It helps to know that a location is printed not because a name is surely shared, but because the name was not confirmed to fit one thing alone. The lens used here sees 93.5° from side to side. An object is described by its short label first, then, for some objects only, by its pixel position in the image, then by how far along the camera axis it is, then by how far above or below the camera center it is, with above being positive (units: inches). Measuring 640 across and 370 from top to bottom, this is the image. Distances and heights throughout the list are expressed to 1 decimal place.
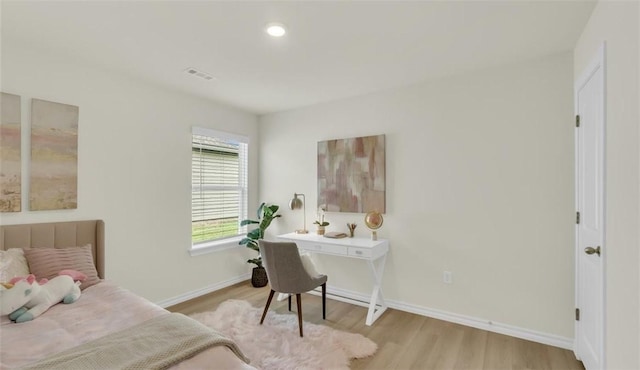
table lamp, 152.2 -10.6
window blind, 146.9 -0.8
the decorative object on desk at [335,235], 135.8 -22.8
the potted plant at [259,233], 159.3 -26.0
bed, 50.6 -30.1
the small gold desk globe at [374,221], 127.9 -15.3
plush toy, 68.3 -27.3
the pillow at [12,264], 79.0 -22.1
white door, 68.4 -7.4
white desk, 118.4 -27.0
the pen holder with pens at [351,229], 138.0 -20.1
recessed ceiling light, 80.8 +42.8
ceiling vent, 111.5 +42.4
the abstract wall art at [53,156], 95.4 +9.2
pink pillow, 85.9 -23.3
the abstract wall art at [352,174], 134.4 +5.0
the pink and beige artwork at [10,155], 89.0 +8.7
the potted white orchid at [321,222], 144.2 -18.3
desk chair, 105.9 -30.3
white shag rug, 88.7 -52.0
